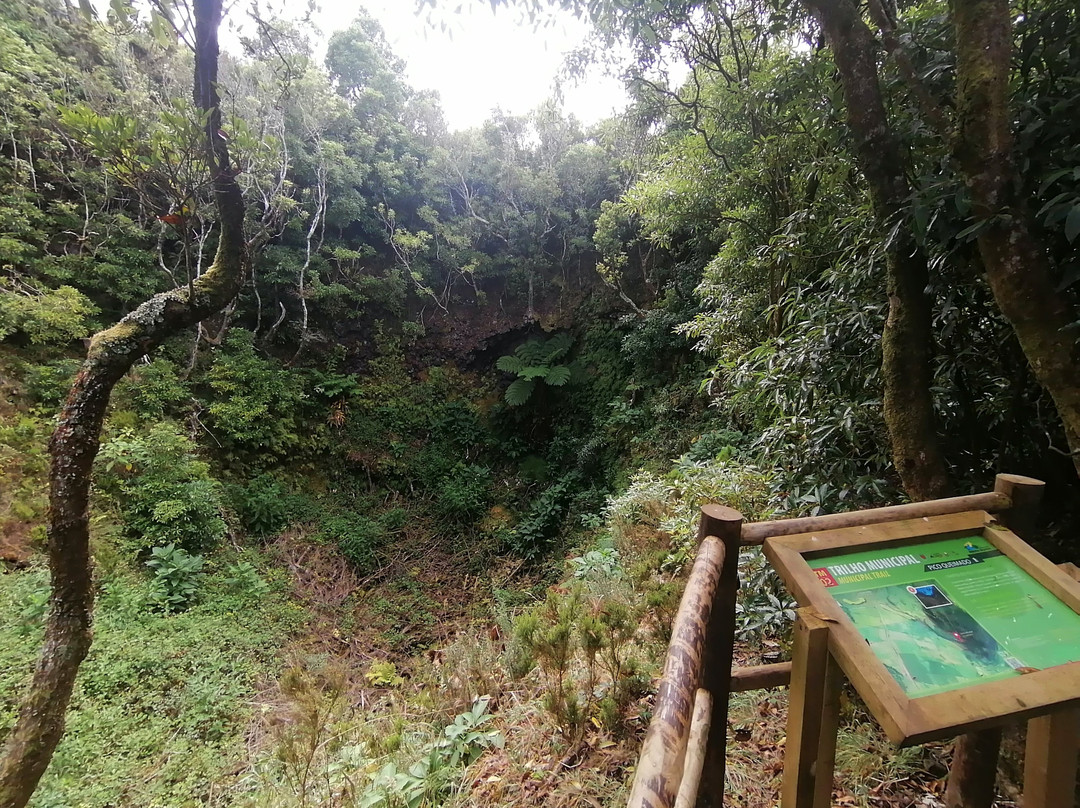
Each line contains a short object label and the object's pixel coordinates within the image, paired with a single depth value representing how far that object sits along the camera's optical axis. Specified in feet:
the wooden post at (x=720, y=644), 3.46
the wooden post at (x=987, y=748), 3.84
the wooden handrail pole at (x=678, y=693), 2.01
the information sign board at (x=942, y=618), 2.54
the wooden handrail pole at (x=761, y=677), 3.95
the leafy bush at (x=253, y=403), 18.21
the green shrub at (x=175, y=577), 11.59
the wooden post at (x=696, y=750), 2.55
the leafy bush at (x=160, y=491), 12.91
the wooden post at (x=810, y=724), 2.89
